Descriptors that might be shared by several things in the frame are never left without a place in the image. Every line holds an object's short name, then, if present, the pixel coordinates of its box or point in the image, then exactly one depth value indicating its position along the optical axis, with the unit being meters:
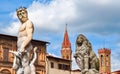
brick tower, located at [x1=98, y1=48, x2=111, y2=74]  145.80
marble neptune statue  11.43
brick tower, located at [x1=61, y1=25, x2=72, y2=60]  130.88
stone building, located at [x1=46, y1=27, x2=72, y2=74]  71.81
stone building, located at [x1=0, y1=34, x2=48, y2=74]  65.50
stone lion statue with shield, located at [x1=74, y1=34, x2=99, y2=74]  12.31
